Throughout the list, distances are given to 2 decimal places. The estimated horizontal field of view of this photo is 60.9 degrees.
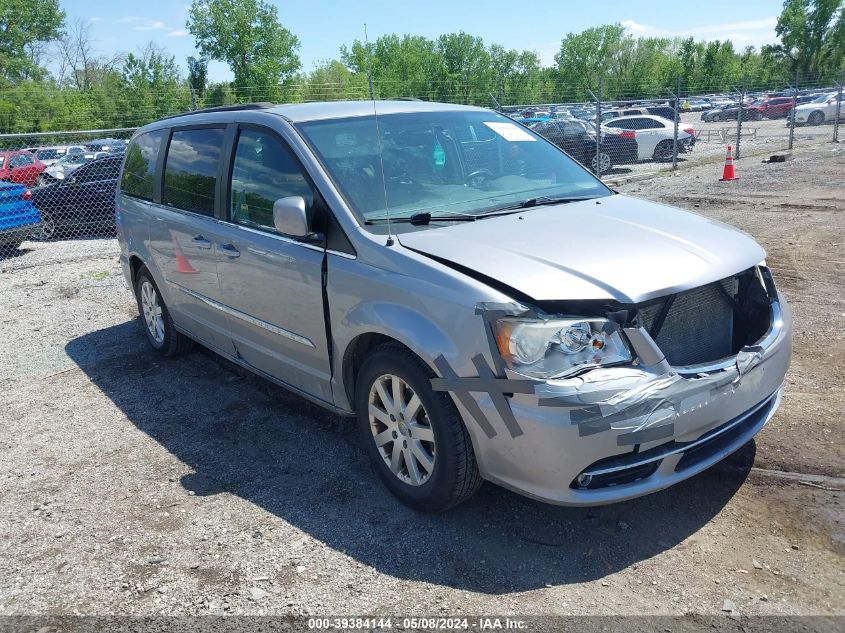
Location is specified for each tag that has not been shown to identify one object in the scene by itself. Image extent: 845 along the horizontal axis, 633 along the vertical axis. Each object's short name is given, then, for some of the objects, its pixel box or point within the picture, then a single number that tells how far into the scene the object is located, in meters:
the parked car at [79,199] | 13.48
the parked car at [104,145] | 23.34
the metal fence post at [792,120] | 21.60
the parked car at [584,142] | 19.42
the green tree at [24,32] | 54.77
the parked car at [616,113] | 30.77
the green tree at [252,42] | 52.56
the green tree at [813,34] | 74.25
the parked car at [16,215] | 11.31
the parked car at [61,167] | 20.31
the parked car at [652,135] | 22.21
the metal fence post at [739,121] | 20.42
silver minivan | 2.92
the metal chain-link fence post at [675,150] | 18.02
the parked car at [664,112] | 32.90
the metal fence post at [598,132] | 15.47
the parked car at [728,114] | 43.12
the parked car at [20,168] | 18.62
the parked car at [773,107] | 41.44
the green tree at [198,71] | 50.16
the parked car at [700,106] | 49.03
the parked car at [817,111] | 33.78
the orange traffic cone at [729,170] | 15.55
